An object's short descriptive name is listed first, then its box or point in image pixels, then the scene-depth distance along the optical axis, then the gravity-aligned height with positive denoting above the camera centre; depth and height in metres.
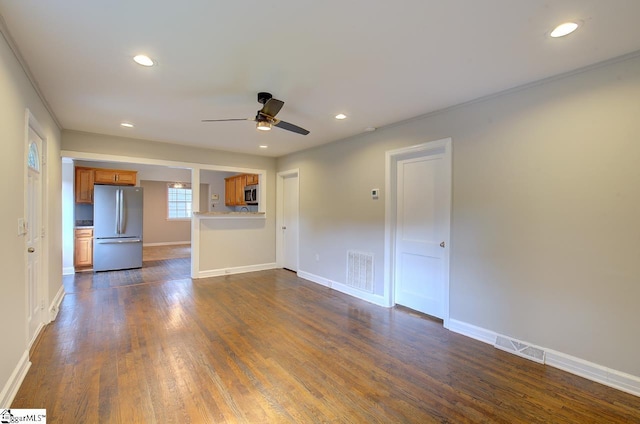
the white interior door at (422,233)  3.59 -0.29
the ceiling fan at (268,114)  2.77 +0.95
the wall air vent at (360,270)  4.39 -0.93
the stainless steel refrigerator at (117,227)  6.12 -0.39
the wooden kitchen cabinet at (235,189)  7.34 +0.55
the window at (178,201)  10.20 +0.30
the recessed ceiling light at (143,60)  2.29 +1.20
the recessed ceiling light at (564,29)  1.87 +1.20
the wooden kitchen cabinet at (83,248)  6.13 -0.83
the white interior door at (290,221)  6.16 -0.24
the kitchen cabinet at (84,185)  6.23 +0.52
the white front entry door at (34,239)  2.85 -0.31
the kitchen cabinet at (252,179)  6.72 +0.73
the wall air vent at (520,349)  2.65 -1.29
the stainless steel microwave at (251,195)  6.68 +0.36
